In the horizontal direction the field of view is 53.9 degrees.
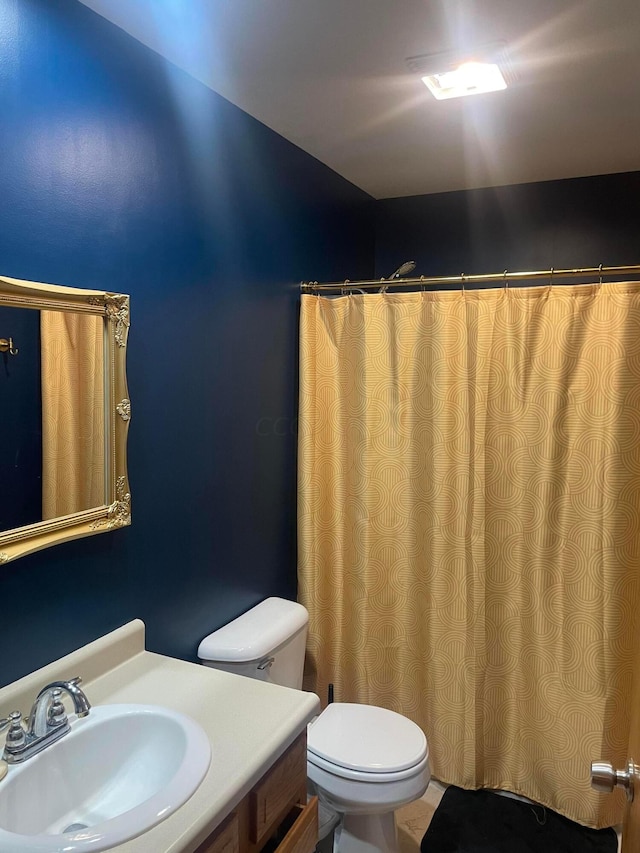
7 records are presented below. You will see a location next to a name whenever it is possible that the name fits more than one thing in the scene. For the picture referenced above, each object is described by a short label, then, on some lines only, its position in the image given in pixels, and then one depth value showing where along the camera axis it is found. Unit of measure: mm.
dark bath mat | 2102
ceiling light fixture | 1615
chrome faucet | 1212
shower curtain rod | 1982
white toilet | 1809
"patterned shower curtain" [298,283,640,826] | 2098
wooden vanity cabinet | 1221
